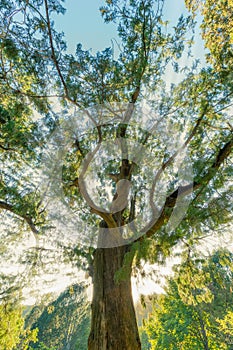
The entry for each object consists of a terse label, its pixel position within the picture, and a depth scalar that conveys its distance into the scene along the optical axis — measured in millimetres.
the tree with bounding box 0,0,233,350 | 3087
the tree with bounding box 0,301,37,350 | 5137
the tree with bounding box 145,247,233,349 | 10695
